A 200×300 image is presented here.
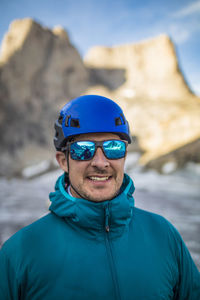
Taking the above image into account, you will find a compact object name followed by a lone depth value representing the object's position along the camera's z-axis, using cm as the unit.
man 103
